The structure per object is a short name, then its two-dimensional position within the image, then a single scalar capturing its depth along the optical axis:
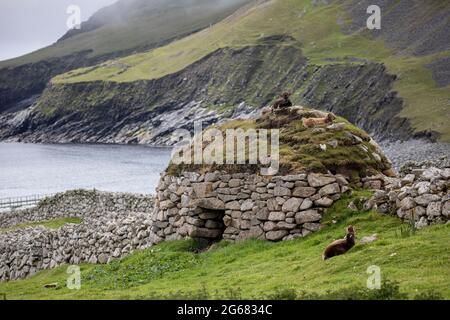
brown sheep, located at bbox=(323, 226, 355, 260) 20.31
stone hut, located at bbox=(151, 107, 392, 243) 26.23
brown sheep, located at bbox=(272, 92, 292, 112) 31.48
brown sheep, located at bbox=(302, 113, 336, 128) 29.86
